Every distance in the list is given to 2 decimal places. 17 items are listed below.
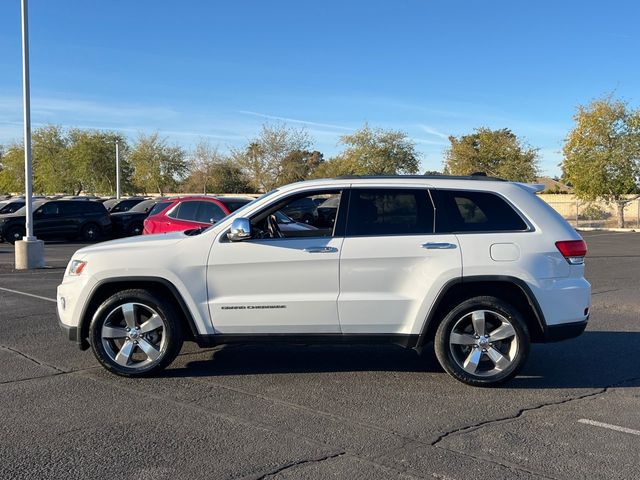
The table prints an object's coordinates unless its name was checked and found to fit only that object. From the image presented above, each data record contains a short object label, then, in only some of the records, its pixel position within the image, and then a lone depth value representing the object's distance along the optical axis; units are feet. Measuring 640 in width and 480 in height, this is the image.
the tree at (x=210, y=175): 188.55
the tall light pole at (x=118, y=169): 137.80
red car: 49.44
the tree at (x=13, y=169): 194.64
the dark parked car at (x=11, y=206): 88.22
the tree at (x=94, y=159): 171.94
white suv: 19.52
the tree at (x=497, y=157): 155.94
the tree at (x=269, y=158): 155.53
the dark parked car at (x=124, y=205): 104.58
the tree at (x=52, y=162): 174.60
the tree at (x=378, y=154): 155.53
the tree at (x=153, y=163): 192.65
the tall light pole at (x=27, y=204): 52.39
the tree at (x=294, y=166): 156.76
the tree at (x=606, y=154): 110.11
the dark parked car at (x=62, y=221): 79.36
